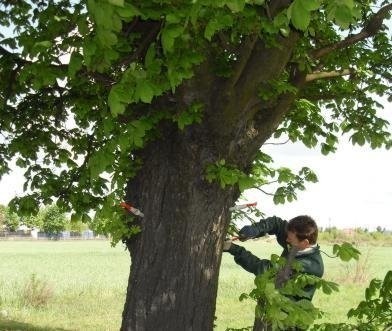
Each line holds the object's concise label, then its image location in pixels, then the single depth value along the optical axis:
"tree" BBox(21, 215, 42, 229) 121.44
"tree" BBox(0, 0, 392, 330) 3.53
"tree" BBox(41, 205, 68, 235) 121.00
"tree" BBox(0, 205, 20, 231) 119.31
